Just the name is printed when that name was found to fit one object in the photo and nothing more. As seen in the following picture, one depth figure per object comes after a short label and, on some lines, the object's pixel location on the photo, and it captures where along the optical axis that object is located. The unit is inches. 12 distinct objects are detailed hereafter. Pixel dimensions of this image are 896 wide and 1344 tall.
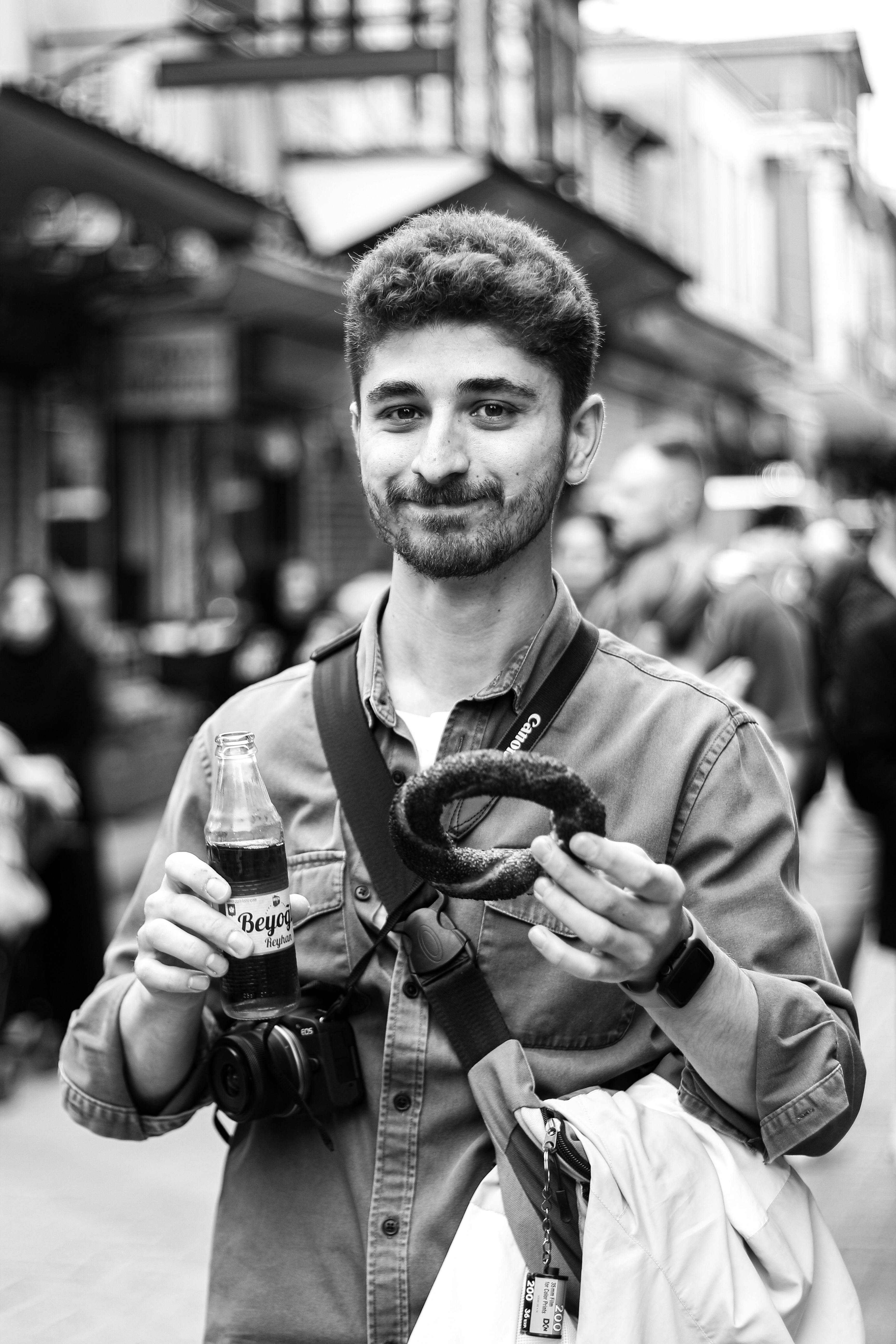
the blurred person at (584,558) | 261.1
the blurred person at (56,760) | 262.2
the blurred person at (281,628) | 361.1
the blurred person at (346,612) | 328.5
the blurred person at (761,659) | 218.7
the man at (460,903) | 72.1
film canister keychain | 66.6
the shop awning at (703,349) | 799.1
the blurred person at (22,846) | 222.5
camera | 74.6
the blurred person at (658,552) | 222.4
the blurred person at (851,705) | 209.6
